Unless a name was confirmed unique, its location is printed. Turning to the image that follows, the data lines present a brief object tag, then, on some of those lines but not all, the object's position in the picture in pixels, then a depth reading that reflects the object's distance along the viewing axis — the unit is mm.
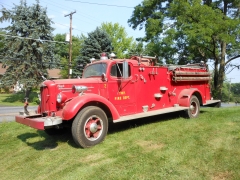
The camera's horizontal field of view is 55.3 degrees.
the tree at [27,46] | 22141
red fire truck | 4988
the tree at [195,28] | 13414
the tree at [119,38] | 32375
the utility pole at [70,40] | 21016
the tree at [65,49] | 32997
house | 40062
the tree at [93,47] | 22141
